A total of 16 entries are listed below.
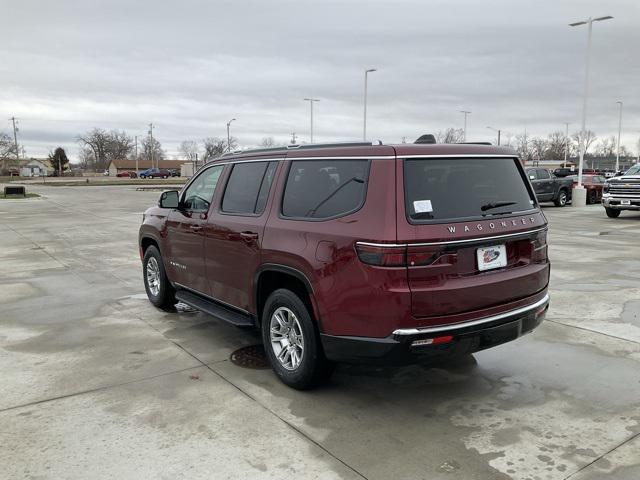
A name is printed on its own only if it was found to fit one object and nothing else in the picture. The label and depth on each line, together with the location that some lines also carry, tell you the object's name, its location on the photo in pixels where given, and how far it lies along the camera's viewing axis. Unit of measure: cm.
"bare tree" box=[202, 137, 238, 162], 11391
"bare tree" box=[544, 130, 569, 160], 12325
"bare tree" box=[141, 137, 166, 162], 14325
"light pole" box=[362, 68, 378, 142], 4181
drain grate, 484
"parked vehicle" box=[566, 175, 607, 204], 2811
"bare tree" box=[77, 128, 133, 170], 14250
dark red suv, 347
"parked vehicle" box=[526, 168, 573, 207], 2481
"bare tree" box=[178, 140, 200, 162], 14038
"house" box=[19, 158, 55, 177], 12224
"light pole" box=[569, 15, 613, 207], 2575
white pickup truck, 1795
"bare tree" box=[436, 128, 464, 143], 8506
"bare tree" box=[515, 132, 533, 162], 10844
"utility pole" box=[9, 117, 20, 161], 11356
